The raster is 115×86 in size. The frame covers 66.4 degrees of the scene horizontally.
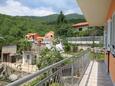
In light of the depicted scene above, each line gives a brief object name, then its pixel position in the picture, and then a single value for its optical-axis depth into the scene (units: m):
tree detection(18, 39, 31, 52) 11.59
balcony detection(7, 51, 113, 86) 0.77
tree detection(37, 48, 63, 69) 3.92
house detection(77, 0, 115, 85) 2.13
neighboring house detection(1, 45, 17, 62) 12.78
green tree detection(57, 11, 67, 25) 21.20
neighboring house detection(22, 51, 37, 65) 10.98
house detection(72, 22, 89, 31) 15.42
